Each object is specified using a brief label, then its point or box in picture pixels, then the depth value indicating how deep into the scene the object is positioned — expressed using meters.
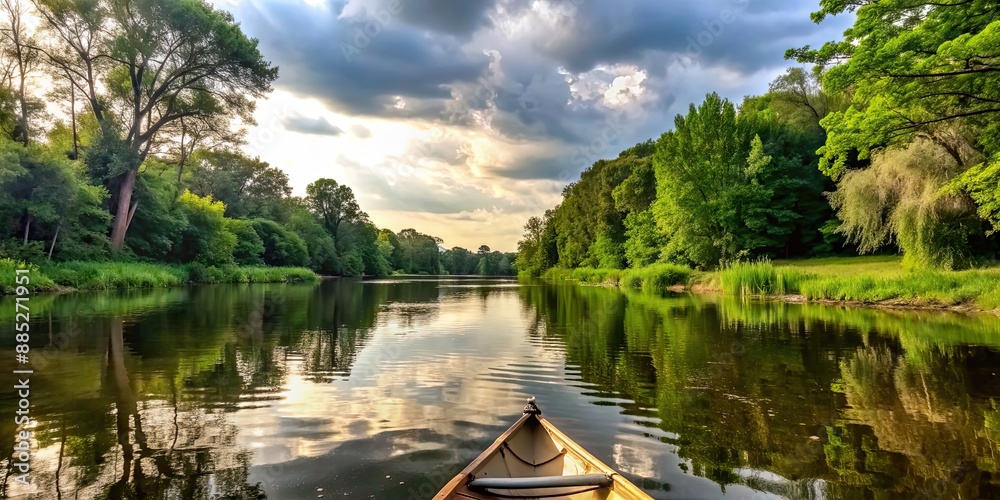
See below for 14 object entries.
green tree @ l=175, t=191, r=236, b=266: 42.66
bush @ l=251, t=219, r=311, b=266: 61.31
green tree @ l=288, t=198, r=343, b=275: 71.38
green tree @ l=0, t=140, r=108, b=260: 23.83
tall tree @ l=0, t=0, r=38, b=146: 27.38
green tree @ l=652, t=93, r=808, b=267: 35.75
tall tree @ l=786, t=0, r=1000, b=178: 13.52
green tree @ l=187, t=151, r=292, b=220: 62.34
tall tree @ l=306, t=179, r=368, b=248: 80.94
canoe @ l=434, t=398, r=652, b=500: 3.52
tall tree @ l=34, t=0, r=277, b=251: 28.89
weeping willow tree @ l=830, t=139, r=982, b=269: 20.06
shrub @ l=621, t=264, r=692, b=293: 35.41
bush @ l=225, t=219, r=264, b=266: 53.61
